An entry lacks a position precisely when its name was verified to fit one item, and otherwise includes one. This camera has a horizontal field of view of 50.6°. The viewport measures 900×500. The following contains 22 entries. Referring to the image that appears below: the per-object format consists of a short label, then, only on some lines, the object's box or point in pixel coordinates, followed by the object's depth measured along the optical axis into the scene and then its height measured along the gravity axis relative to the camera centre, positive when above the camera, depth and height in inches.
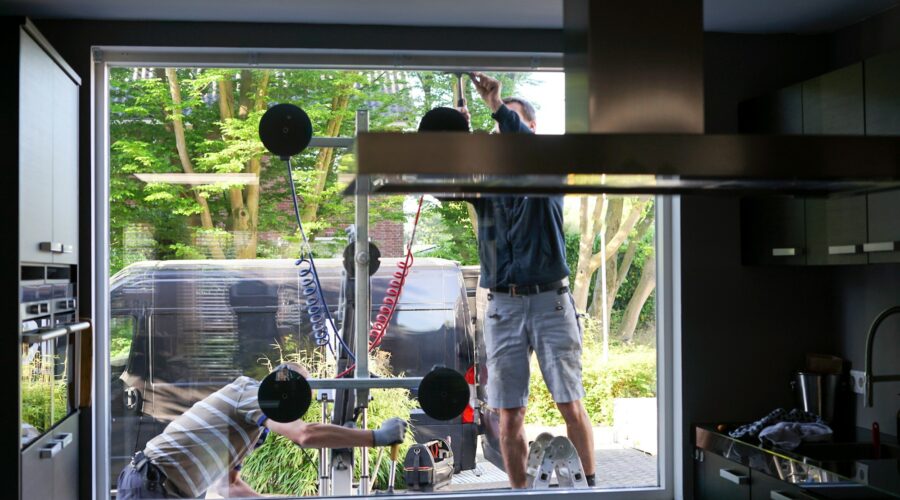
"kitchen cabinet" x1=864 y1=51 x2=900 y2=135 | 132.0 +23.7
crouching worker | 160.6 -30.1
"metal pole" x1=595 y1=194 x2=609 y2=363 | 173.6 -6.9
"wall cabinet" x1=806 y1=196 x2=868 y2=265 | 142.5 +4.9
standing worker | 170.1 -7.8
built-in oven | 127.1 -16.1
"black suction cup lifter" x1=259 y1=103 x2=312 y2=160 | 163.8 +23.3
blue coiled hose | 165.8 -6.0
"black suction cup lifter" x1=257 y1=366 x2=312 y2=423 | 160.4 -22.5
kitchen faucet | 141.9 -13.9
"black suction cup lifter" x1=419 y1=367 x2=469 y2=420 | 162.7 -22.0
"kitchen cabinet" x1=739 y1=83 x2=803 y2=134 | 155.4 +25.4
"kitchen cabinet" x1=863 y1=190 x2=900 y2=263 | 133.9 +4.8
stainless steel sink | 145.3 -29.0
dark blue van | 162.2 -11.7
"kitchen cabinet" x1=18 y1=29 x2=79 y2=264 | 126.5 +15.9
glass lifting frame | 162.7 -15.0
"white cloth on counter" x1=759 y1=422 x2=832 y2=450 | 144.9 -26.4
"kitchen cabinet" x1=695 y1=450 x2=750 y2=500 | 148.3 -35.3
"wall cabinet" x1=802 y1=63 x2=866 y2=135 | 140.6 +24.3
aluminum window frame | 160.2 +7.6
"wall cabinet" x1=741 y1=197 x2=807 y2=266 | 155.7 +5.3
